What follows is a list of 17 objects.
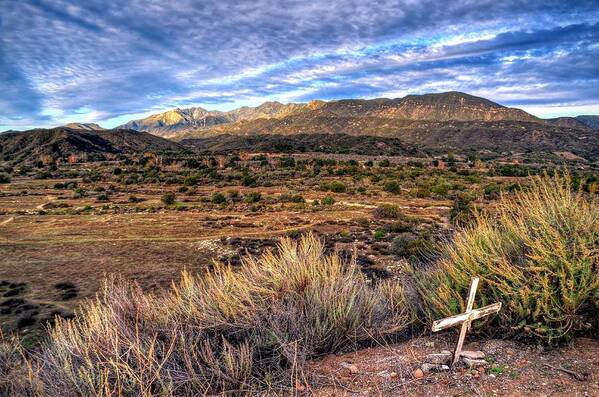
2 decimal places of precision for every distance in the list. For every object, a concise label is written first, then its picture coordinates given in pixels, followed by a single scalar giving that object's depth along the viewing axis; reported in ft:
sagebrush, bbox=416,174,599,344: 15.29
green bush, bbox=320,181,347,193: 115.33
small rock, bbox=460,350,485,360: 14.79
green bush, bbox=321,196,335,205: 92.94
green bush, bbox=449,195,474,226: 63.97
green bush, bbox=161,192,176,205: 98.60
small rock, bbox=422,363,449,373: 14.30
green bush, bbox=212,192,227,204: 100.12
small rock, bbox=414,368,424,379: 14.06
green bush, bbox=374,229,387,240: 60.70
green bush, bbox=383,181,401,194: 110.24
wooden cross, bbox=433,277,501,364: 13.99
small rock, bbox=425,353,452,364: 14.87
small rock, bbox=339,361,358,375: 14.83
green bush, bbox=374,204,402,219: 76.07
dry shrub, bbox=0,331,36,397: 15.11
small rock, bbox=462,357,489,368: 14.20
